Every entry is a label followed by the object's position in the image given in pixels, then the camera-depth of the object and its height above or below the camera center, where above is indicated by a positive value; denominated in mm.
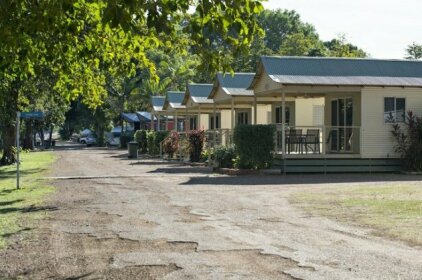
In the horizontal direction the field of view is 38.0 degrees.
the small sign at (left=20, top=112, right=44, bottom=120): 30478 +1256
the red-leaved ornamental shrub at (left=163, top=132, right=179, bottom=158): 35156 -276
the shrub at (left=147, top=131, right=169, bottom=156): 38500 -50
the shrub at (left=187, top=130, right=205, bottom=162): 30914 -192
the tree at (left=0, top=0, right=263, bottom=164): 5480 +1381
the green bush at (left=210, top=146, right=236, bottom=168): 24219 -679
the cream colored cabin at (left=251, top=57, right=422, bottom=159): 22719 +1881
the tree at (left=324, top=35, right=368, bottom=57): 52675 +8232
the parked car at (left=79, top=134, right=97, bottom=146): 77438 -101
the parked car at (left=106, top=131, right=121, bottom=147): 71431 -92
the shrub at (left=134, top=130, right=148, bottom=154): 43688 -56
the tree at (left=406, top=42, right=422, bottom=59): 76625 +11163
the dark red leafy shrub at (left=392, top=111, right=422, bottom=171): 22609 -64
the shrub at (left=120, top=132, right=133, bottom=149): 60781 +22
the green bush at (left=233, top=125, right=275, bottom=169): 22109 -208
